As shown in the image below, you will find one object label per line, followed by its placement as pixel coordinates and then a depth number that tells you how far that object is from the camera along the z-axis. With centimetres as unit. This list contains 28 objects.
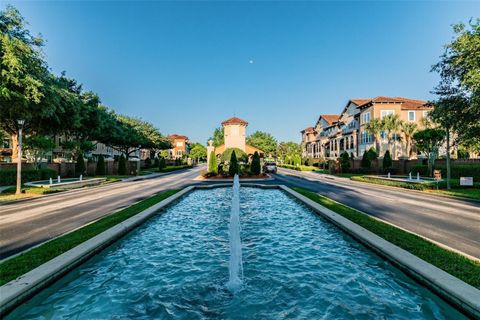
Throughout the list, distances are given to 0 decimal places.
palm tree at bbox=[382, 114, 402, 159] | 4591
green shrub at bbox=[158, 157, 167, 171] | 5825
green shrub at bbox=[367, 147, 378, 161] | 4635
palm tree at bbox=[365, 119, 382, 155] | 4709
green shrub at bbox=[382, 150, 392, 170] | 4347
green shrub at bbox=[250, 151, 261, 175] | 3850
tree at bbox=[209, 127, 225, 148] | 13675
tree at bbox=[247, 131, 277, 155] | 12496
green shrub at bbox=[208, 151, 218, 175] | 3803
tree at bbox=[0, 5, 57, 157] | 1927
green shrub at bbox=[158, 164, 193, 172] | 5742
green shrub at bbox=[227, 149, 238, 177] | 3794
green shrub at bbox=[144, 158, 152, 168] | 7156
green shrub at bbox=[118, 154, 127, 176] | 4700
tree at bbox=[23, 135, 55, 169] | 2812
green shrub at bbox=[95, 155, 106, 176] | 4356
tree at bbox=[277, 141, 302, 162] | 12019
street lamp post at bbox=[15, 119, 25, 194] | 2075
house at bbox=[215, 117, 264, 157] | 5725
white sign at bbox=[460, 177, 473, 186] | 2375
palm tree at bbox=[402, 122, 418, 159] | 4616
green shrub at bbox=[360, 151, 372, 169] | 4684
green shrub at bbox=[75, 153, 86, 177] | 3848
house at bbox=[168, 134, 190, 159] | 14300
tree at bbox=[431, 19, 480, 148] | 1947
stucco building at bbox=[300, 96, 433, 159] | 5102
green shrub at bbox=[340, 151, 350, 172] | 4888
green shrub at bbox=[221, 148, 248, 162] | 3959
